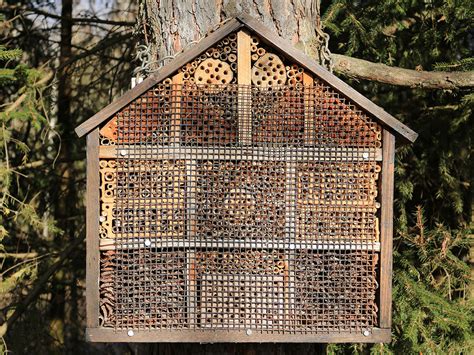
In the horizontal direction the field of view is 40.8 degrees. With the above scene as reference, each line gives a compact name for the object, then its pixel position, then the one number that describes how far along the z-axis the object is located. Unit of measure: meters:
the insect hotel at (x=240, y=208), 1.97
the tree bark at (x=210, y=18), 2.20
